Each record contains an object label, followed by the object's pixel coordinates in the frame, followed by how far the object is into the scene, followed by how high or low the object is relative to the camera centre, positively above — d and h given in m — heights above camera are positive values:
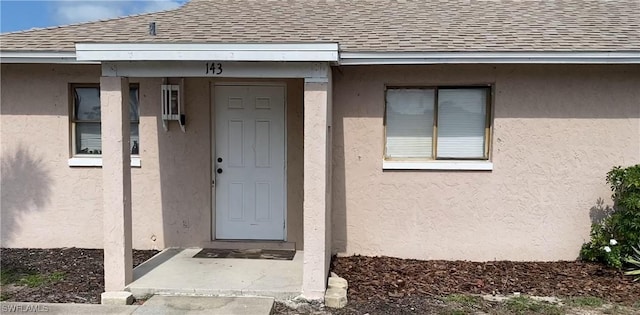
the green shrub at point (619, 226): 5.59 -1.07
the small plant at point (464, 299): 4.90 -1.74
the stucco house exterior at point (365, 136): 6.08 +0.07
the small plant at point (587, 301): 4.86 -1.73
